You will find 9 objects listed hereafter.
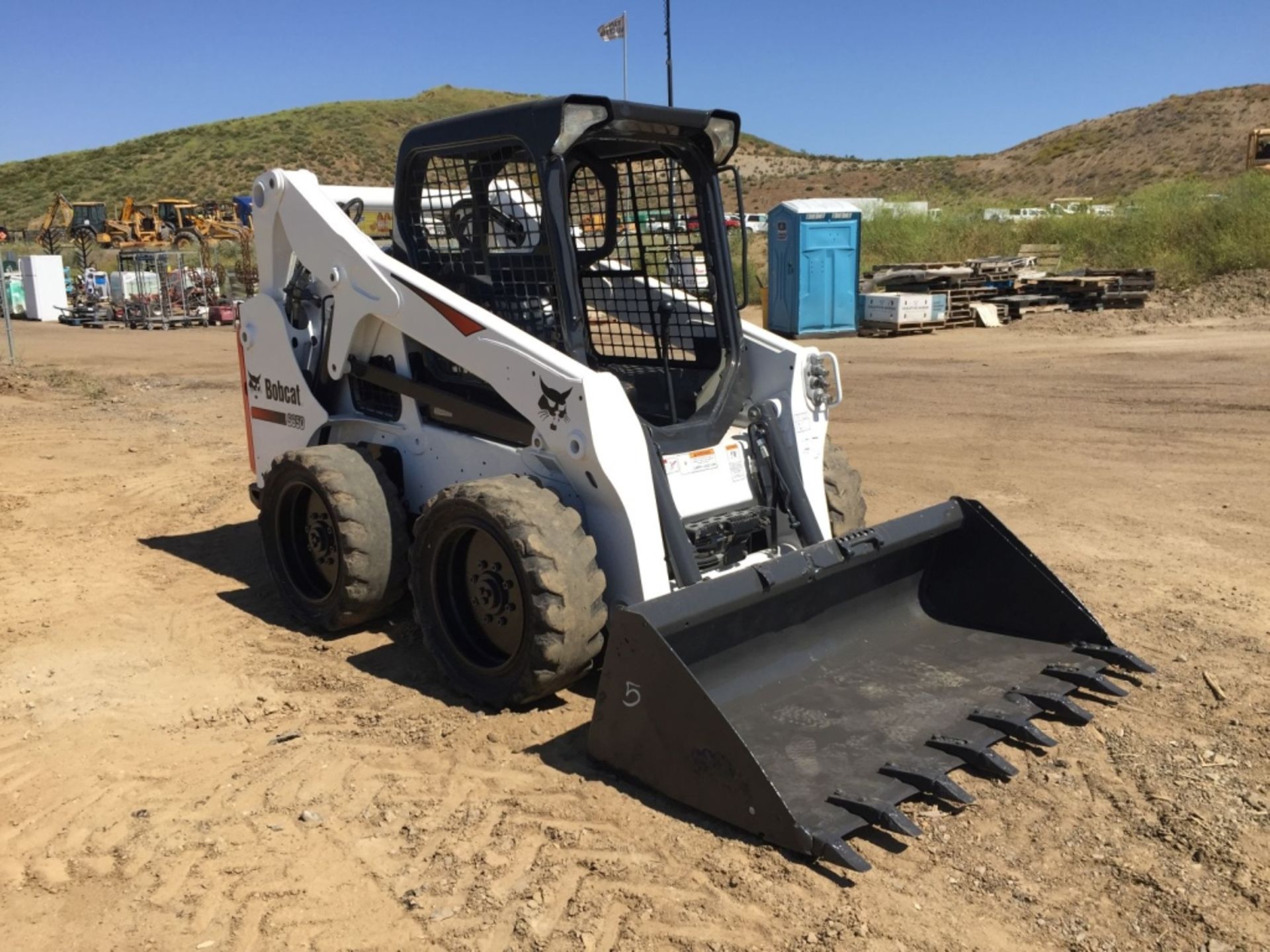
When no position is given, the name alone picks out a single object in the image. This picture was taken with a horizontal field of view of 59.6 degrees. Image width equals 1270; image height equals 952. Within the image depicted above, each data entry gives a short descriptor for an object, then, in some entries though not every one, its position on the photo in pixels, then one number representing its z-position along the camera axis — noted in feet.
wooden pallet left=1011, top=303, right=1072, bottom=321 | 65.57
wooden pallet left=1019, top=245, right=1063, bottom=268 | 79.56
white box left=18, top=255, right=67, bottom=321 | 93.86
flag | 67.36
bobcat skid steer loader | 12.60
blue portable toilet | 62.54
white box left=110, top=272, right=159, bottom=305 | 87.86
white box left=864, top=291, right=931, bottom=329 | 62.34
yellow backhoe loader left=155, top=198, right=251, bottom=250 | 127.44
